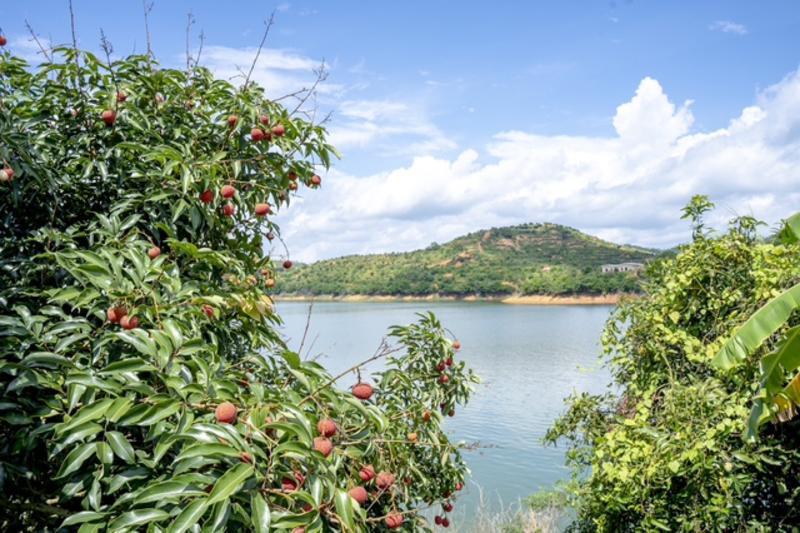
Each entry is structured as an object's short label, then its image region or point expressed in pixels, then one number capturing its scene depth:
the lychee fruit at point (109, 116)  2.68
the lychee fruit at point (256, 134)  2.87
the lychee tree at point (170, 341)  1.46
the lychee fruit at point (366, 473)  2.04
